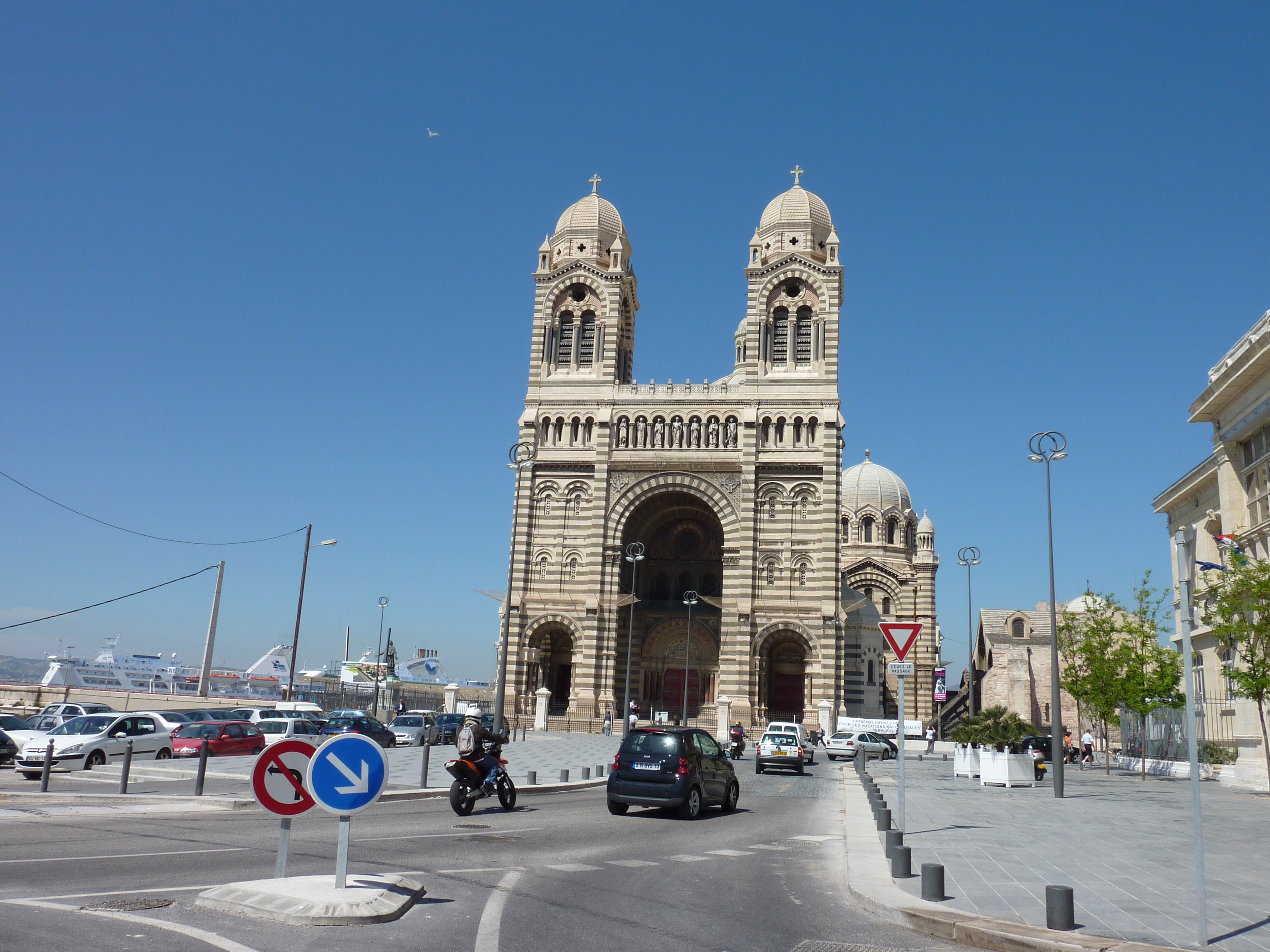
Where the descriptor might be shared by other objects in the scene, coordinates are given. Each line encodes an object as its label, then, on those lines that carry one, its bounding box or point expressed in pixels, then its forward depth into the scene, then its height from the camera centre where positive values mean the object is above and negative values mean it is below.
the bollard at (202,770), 16.91 -1.68
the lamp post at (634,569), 42.66 +6.07
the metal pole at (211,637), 40.03 +1.32
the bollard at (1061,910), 7.61 -1.52
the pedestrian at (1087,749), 42.41 -1.65
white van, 32.62 -1.12
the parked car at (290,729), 29.20 -1.65
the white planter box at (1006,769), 25.20 -1.60
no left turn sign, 7.58 -0.81
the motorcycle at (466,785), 15.09 -1.56
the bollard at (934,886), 8.86 -1.61
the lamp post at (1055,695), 22.30 +0.31
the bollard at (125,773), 17.19 -1.83
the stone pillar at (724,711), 45.34 -0.80
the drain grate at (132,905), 7.58 -1.82
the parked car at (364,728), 30.23 -1.57
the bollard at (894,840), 10.51 -1.47
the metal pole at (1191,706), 7.11 +0.06
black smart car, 16.16 -1.36
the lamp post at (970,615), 44.53 +3.94
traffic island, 7.38 -1.72
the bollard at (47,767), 17.30 -1.79
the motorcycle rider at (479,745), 15.75 -1.00
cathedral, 49.41 +9.76
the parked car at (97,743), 23.20 -1.89
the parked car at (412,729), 35.91 -1.82
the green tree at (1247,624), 22.28 +2.10
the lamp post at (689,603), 46.52 +4.25
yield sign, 13.55 +0.87
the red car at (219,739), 27.52 -1.91
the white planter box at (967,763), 27.83 -1.64
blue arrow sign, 7.50 -0.74
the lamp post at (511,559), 26.53 +5.56
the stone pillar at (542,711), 47.00 -1.23
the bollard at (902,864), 10.10 -1.63
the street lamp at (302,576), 37.16 +3.77
